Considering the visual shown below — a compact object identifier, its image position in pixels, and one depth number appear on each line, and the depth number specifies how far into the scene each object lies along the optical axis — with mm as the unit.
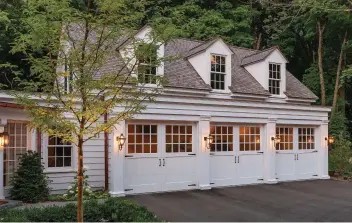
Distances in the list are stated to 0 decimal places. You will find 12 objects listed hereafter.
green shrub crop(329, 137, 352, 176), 16891
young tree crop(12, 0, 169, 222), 6250
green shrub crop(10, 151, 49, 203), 10453
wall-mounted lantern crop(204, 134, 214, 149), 13438
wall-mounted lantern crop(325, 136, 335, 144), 17266
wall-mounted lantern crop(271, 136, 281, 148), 15133
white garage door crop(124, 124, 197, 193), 12420
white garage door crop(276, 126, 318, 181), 15812
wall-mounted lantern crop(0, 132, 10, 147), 9830
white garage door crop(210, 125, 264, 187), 14148
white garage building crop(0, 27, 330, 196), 11875
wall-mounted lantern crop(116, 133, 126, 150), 11733
